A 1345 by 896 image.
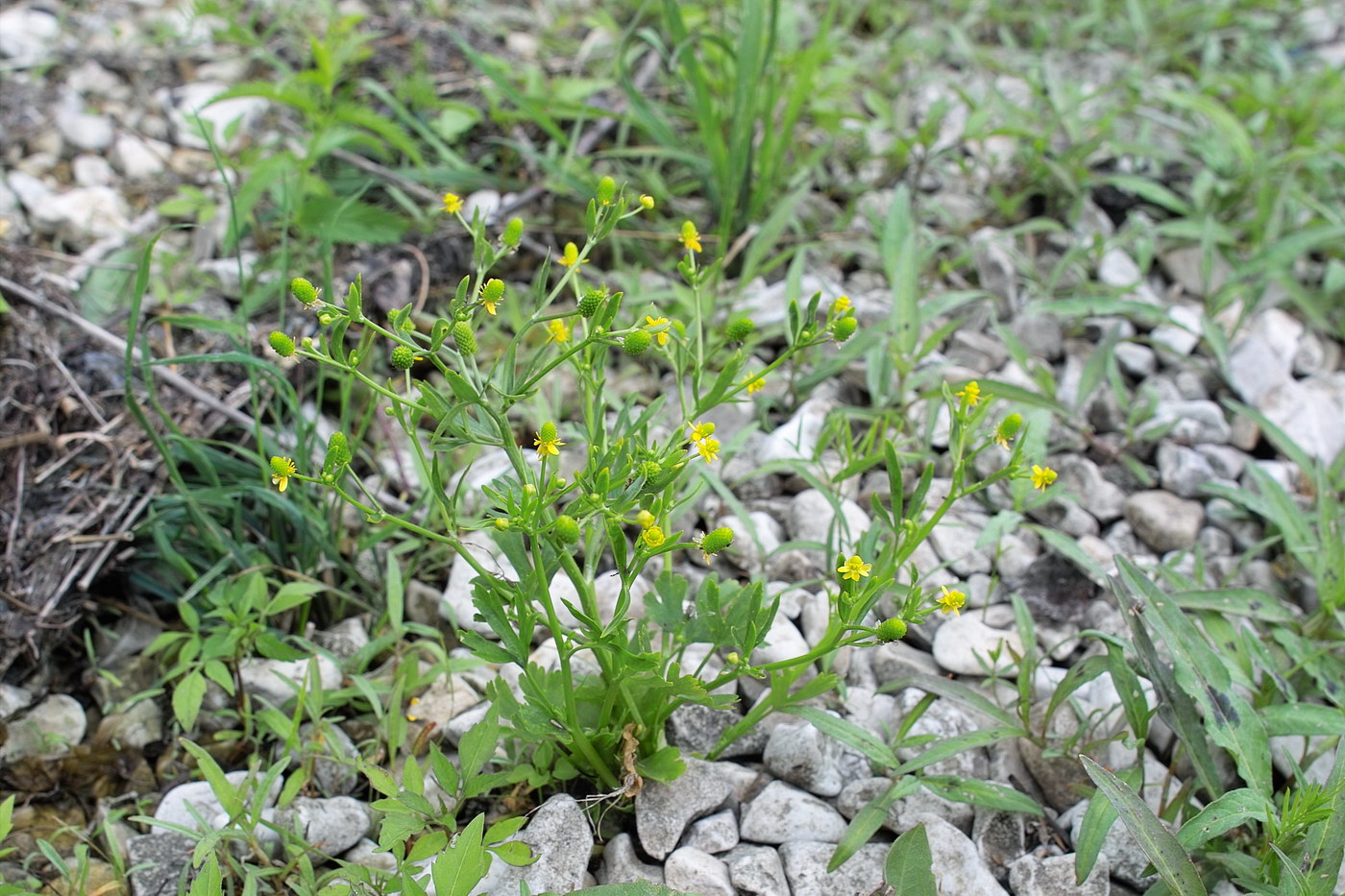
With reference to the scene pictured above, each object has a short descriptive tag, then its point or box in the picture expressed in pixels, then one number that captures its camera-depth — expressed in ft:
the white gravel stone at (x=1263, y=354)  3.20
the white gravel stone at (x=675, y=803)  2.68
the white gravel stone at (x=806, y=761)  2.75
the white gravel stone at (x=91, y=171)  3.36
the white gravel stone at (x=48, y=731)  2.81
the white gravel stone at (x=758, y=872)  2.65
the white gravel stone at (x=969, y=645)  2.86
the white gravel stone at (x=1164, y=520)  3.02
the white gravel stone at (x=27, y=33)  3.53
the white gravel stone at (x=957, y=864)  2.67
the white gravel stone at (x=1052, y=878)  2.67
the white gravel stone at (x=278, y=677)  2.85
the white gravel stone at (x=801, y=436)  3.02
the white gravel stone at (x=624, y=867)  2.67
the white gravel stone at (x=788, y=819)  2.71
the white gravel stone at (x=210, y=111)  3.44
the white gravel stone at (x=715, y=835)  2.69
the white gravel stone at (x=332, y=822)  2.72
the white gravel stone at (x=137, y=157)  3.40
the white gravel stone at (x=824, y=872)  2.66
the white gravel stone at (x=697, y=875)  2.65
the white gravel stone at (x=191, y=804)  2.75
